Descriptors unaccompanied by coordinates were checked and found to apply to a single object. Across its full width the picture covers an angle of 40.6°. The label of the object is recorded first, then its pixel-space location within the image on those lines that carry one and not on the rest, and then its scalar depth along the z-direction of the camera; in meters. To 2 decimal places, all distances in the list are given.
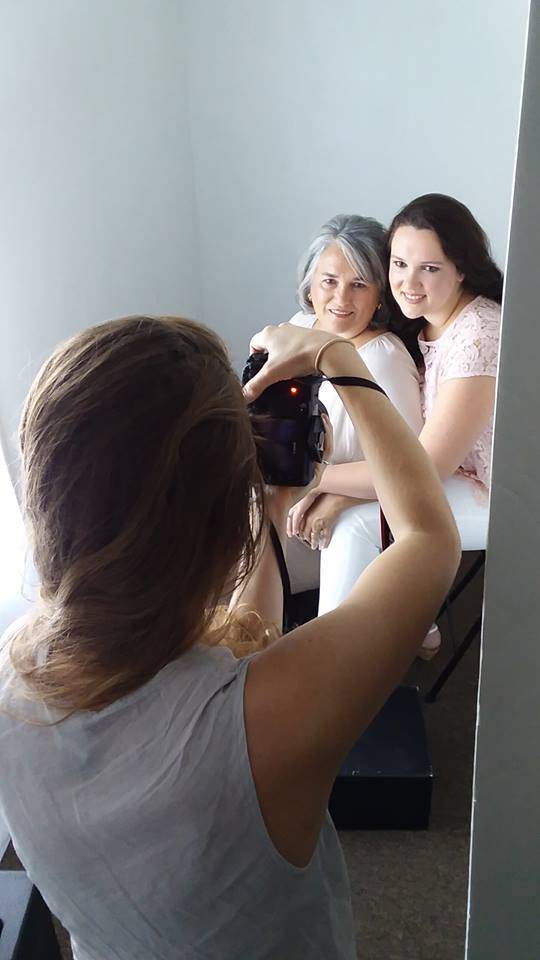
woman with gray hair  1.58
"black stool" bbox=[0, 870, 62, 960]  0.96
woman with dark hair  1.46
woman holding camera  0.49
